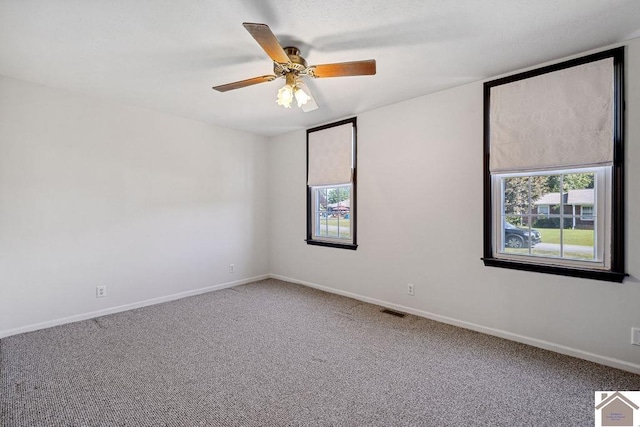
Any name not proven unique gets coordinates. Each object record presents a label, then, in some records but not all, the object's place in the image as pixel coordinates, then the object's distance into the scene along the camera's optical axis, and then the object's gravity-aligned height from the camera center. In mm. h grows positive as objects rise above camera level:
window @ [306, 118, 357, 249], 3879 +404
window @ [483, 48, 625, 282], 2207 +376
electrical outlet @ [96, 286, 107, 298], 3244 -890
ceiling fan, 1954 +1028
